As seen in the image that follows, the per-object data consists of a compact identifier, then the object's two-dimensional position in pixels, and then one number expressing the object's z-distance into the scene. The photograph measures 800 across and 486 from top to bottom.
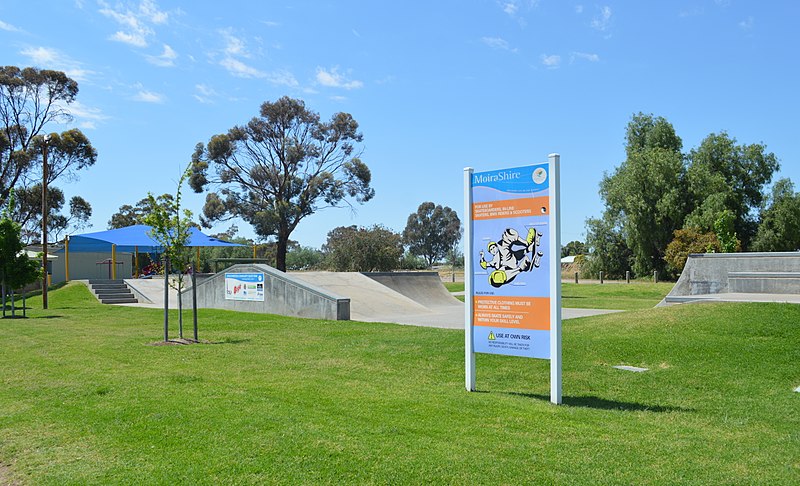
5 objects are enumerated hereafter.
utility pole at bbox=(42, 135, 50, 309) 27.23
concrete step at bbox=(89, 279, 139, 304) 29.86
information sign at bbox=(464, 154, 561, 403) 7.34
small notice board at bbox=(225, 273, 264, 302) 21.56
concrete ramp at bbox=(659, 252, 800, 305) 18.05
